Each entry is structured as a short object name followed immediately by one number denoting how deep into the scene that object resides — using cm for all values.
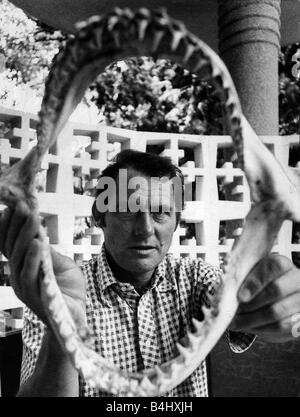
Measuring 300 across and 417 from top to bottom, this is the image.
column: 237
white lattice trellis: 215
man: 107
